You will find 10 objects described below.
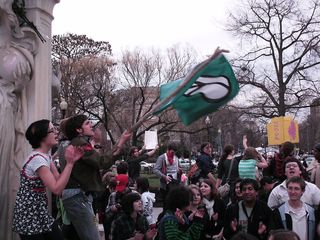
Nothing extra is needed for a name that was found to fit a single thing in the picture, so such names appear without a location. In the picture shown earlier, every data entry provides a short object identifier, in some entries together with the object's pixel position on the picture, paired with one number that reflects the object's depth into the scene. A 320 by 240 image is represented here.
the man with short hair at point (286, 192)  5.94
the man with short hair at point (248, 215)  5.60
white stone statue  5.31
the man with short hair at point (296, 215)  5.47
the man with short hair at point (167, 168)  10.91
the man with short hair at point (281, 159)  8.39
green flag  5.02
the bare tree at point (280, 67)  26.55
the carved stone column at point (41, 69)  5.66
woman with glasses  4.10
